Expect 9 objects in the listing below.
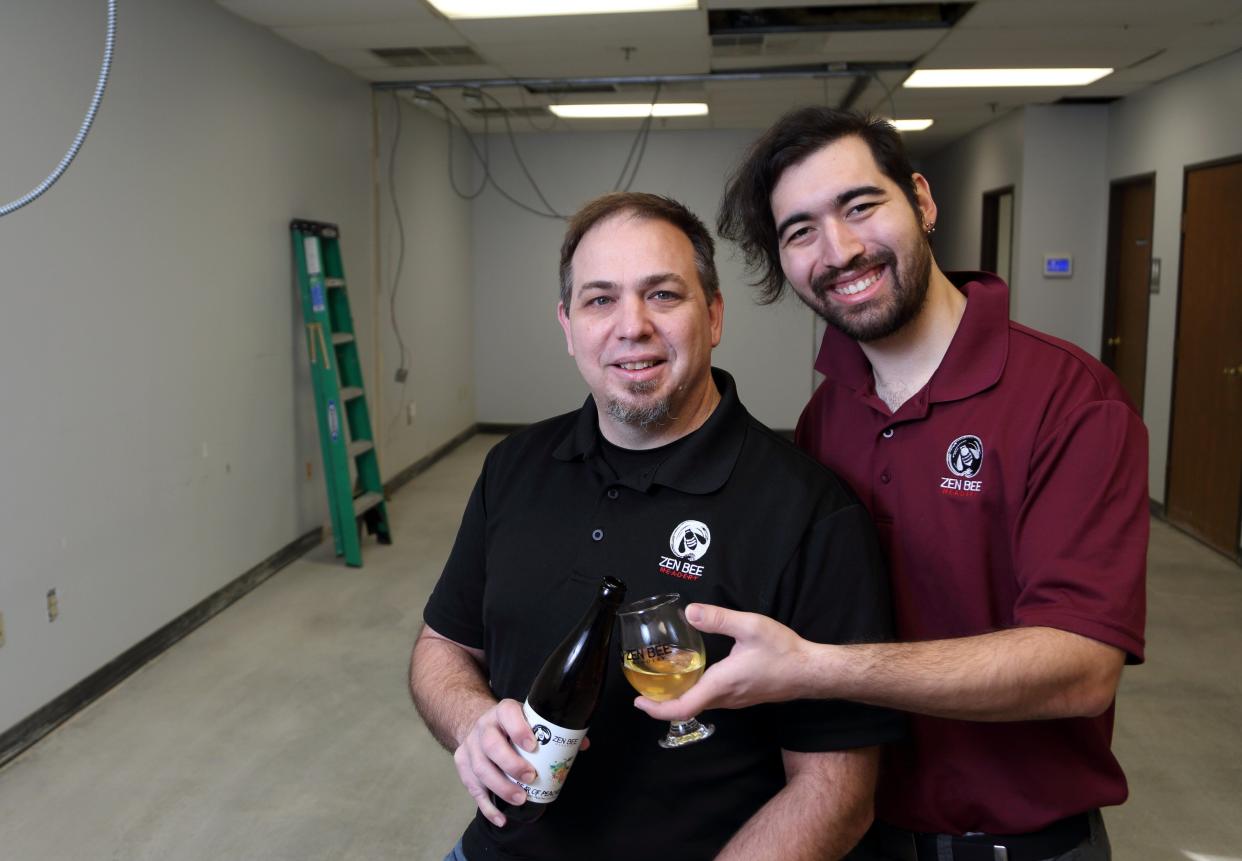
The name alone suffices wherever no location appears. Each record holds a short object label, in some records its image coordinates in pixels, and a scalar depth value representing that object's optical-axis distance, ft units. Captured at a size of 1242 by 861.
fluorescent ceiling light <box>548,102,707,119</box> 25.13
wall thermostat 24.36
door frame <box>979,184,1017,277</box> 29.30
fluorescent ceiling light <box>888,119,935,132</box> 28.27
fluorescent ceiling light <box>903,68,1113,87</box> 20.27
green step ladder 17.42
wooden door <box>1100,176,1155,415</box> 22.15
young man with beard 3.76
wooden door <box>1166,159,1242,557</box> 17.87
